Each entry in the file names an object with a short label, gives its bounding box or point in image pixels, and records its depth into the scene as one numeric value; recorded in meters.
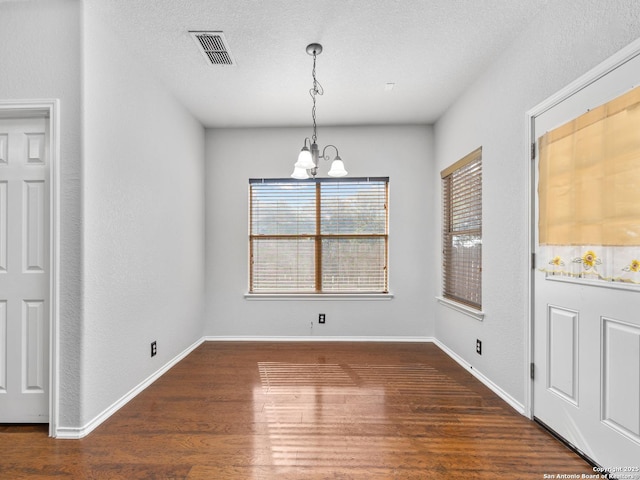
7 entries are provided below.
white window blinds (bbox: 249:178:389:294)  4.34
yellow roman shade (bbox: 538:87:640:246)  1.61
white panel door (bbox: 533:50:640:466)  1.62
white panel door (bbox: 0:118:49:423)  2.17
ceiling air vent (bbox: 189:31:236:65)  2.46
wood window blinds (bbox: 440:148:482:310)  3.19
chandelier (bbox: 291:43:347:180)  2.53
